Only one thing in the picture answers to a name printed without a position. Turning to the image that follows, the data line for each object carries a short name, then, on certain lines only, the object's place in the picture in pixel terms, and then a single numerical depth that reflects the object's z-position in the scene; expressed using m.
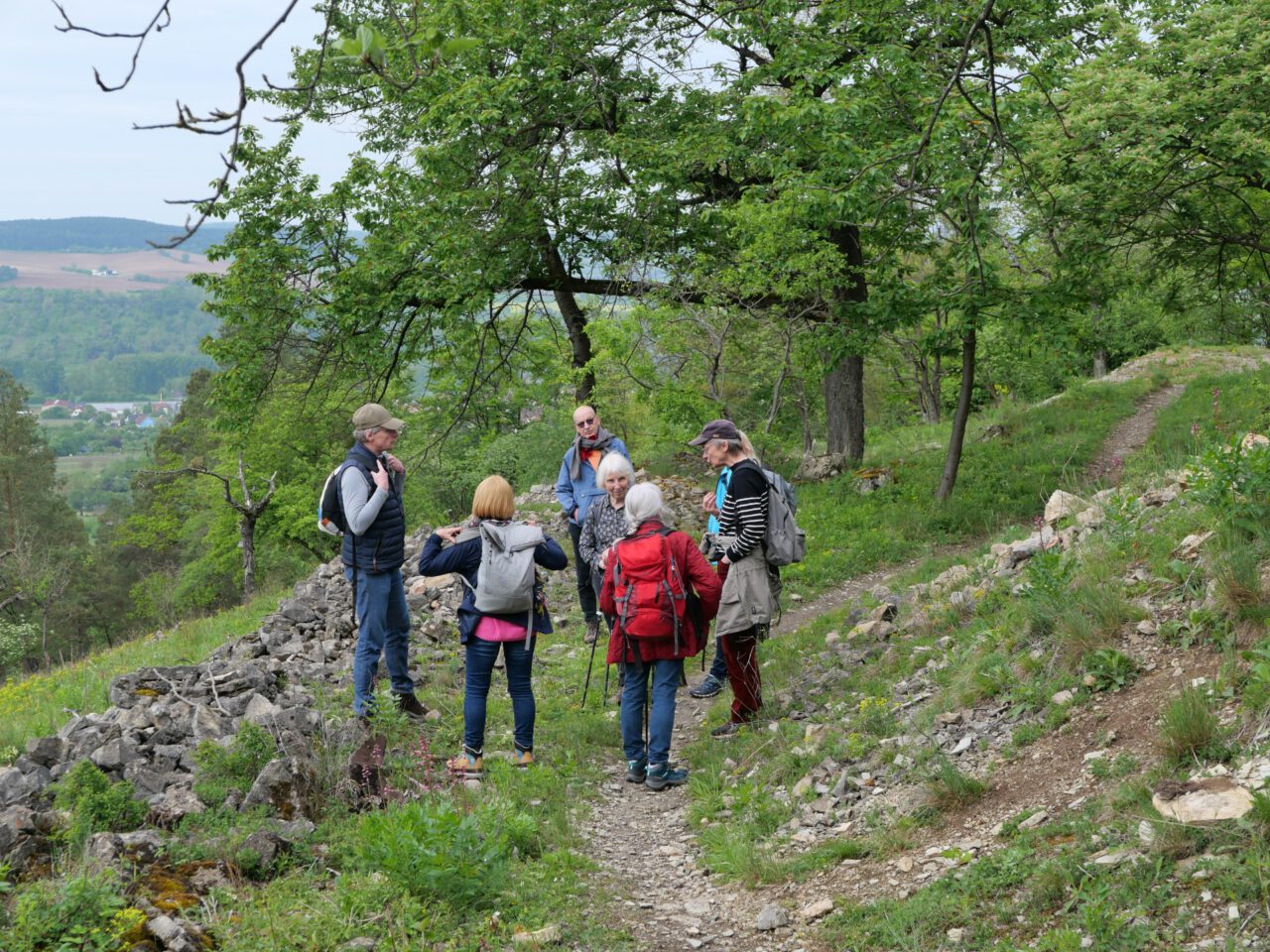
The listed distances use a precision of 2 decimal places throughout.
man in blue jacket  8.37
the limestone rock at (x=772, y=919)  4.40
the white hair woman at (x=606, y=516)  7.05
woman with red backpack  6.23
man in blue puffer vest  6.64
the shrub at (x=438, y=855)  4.36
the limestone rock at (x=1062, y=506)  8.23
